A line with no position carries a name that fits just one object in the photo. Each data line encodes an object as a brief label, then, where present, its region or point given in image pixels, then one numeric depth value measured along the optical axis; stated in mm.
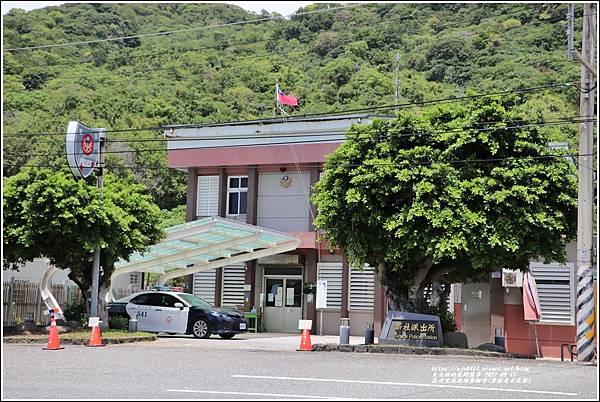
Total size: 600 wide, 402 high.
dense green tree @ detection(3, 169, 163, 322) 23266
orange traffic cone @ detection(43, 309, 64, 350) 20431
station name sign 21359
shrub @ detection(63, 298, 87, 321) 27531
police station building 32938
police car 26828
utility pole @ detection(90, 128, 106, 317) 24625
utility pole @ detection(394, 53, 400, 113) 41125
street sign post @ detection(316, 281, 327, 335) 26516
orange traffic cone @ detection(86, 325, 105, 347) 21578
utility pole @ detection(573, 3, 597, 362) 19438
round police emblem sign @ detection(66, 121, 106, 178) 24219
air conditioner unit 25938
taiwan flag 32938
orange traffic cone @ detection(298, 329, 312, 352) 21125
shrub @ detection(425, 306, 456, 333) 23103
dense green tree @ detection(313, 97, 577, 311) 20797
